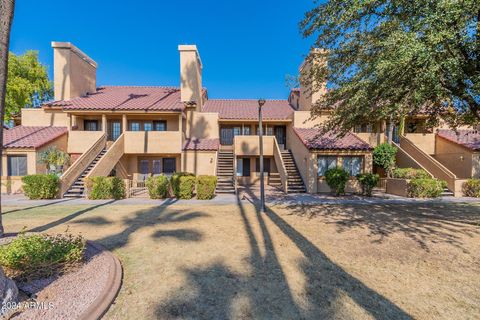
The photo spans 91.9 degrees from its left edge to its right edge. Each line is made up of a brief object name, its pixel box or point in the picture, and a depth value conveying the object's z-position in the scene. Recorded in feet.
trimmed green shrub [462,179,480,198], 49.16
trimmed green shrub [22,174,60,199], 44.06
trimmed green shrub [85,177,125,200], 44.60
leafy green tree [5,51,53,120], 83.20
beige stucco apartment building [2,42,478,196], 54.24
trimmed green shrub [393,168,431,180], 51.01
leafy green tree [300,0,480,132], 20.22
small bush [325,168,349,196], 49.06
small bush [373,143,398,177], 57.52
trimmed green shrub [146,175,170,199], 45.50
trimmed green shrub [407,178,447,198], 47.24
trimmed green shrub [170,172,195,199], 45.80
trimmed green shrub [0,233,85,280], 13.99
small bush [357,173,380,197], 48.29
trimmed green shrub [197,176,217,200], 45.11
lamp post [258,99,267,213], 33.80
